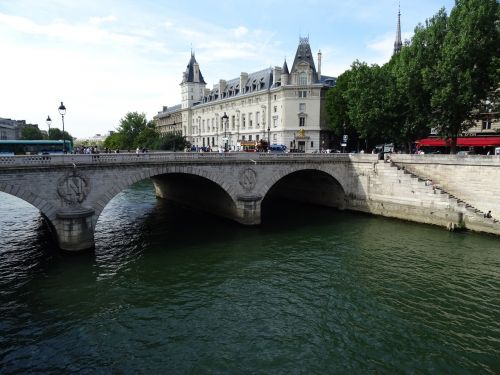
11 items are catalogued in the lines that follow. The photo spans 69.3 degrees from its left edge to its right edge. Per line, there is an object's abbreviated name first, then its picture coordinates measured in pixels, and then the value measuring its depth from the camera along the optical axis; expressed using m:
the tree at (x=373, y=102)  44.31
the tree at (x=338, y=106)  58.78
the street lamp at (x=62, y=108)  24.48
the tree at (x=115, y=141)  102.40
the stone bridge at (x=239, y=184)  22.66
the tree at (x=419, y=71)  37.09
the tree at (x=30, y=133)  141.12
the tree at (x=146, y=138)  85.45
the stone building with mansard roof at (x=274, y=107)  67.00
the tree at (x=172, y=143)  77.44
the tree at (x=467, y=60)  33.75
